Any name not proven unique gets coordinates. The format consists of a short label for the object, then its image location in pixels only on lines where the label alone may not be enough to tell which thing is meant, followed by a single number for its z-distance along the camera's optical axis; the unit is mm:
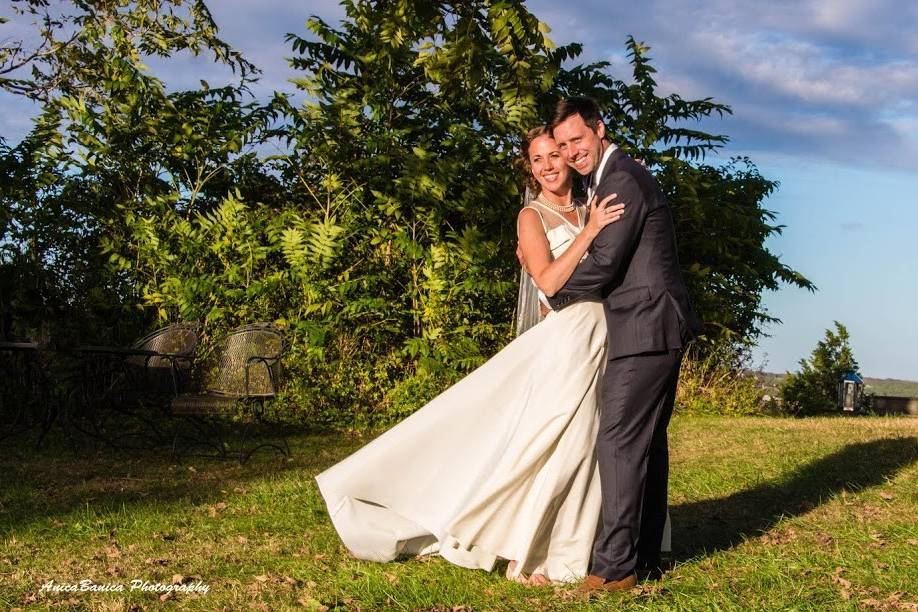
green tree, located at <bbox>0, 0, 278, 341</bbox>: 10656
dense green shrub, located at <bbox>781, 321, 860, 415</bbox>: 16875
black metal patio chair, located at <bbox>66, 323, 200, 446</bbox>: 8977
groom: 4117
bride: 4359
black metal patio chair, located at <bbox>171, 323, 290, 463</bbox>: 8141
